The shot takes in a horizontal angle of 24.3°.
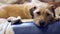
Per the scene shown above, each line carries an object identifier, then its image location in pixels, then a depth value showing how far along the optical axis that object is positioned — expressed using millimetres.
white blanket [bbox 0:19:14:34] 1398
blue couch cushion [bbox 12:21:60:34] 1416
